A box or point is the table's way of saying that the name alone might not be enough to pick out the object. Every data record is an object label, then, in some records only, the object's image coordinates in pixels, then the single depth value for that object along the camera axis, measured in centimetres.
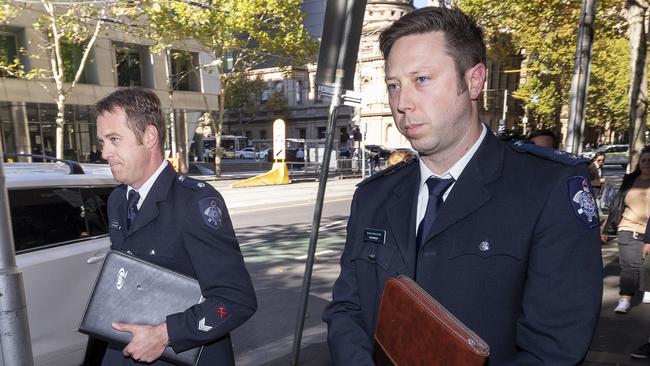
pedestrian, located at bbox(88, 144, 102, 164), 2500
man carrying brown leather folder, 125
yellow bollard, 2139
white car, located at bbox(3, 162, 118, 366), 307
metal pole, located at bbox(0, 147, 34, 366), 165
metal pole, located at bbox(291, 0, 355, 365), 375
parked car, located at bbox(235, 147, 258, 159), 5144
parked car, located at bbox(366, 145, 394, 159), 2738
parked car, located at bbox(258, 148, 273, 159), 4541
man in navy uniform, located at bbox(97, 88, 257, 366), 173
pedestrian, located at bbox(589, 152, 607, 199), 953
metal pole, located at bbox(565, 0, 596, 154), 777
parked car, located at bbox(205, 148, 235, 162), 4469
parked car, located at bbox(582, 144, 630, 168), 3306
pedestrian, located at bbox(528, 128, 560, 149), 554
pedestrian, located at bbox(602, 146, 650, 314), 519
